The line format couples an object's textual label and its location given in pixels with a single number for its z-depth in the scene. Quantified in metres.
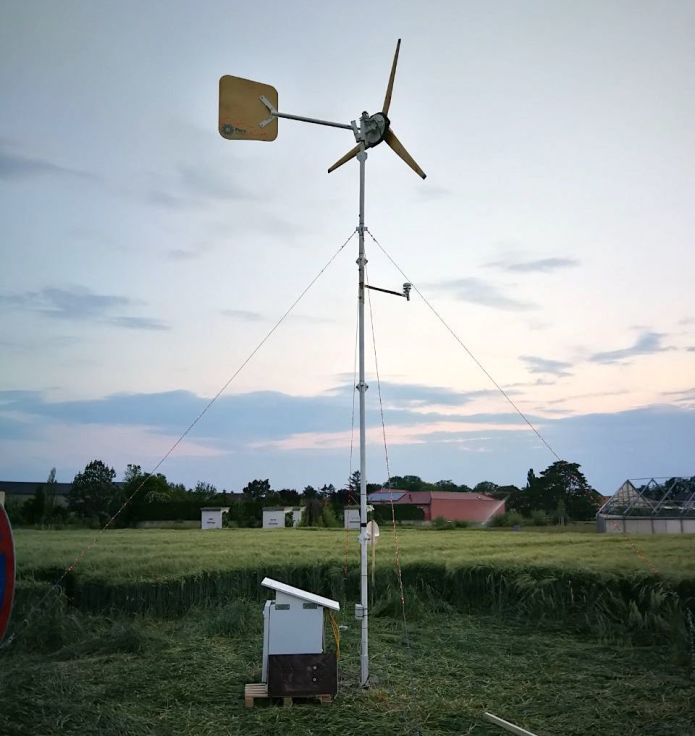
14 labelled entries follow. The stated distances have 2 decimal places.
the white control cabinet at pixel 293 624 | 8.03
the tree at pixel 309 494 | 41.62
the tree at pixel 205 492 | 43.12
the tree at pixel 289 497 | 41.51
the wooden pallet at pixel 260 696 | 7.81
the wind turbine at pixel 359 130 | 8.41
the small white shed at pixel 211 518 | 33.62
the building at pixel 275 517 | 34.53
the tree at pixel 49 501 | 33.19
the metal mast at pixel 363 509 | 8.30
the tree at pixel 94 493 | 37.50
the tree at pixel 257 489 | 45.45
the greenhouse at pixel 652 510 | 23.80
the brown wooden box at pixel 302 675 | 7.81
